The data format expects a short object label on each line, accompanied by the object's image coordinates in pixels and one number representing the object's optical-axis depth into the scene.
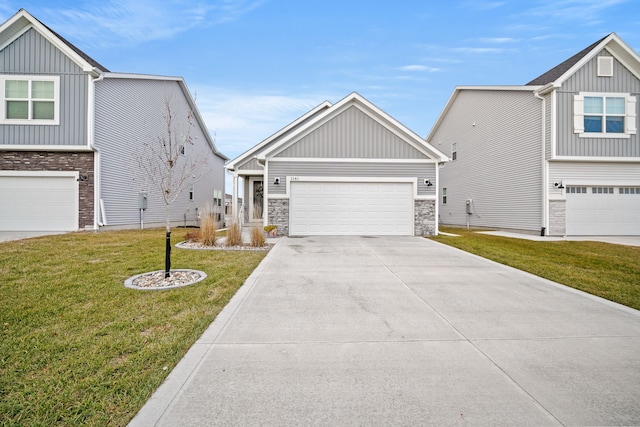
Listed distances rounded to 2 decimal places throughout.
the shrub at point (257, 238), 9.55
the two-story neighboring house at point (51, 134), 12.55
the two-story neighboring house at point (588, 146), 13.55
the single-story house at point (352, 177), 12.95
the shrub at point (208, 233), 9.66
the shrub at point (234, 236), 9.63
